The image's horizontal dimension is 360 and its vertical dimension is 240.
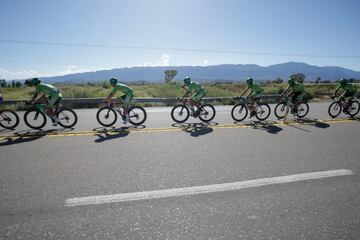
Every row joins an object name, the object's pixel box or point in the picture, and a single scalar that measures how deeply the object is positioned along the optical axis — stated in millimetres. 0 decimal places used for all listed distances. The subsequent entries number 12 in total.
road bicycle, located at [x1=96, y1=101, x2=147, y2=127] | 9461
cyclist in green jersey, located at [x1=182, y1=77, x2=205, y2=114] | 10562
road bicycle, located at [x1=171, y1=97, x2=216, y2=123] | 10508
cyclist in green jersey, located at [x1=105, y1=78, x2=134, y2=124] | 9336
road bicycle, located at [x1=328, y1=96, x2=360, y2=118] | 11803
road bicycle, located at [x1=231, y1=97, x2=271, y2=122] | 10820
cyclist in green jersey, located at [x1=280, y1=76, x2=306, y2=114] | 11320
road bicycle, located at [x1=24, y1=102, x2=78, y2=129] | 8836
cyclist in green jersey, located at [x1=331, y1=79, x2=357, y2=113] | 11656
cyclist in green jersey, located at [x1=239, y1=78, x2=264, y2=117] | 10844
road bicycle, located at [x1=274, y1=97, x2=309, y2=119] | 11367
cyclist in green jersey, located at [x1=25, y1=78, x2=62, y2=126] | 8665
